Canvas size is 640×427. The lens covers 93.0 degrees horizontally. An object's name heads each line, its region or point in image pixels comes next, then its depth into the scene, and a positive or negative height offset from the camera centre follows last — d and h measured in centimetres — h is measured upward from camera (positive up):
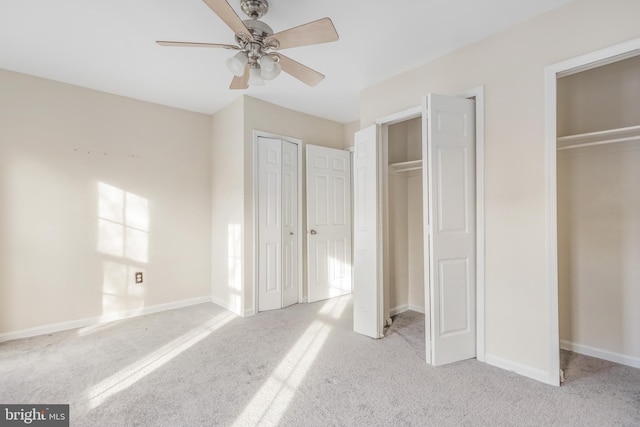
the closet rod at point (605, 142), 229 +56
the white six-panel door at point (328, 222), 426 -10
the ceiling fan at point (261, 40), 175 +109
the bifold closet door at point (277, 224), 388 -11
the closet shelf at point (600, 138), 216 +58
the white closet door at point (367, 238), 302 -24
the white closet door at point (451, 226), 243 -9
